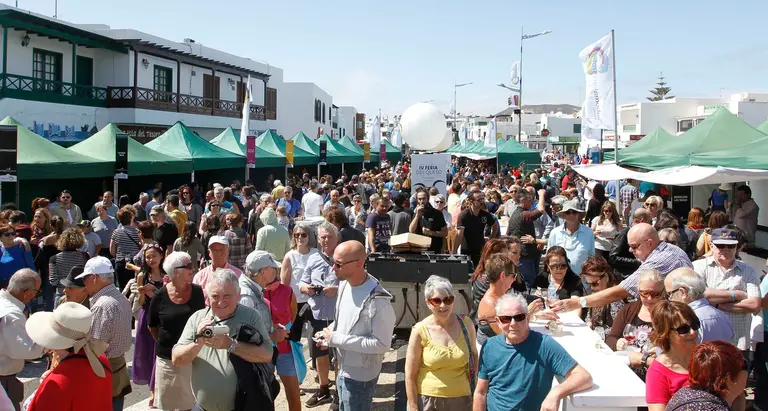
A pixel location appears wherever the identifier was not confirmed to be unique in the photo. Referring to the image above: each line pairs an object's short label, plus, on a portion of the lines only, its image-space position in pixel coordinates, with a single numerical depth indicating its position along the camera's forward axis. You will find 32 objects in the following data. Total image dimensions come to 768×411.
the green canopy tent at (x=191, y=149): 16.32
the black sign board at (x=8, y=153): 9.69
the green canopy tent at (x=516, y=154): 31.88
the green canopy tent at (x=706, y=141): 10.73
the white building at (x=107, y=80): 20.67
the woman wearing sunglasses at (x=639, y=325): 4.18
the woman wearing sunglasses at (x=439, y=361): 3.86
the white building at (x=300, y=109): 46.94
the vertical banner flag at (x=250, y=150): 17.56
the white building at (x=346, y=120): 68.06
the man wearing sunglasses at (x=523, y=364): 3.50
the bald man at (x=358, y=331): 4.10
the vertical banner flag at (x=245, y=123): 19.39
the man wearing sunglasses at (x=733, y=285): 4.91
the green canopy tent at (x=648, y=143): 12.71
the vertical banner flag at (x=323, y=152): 23.92
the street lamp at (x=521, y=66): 33.44
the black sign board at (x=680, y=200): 14.53
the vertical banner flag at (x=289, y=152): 21.00
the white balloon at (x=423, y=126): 19.58
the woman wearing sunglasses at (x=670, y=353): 3.26
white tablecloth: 3.43
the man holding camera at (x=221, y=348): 3.74
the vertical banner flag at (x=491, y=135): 28.89
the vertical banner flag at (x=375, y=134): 35.72
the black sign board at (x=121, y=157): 13.15
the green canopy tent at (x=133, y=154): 13.38
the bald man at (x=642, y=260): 4.95
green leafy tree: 104.41
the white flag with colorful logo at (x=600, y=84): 11.84
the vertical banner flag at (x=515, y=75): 33.69
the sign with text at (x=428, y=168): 13.37
